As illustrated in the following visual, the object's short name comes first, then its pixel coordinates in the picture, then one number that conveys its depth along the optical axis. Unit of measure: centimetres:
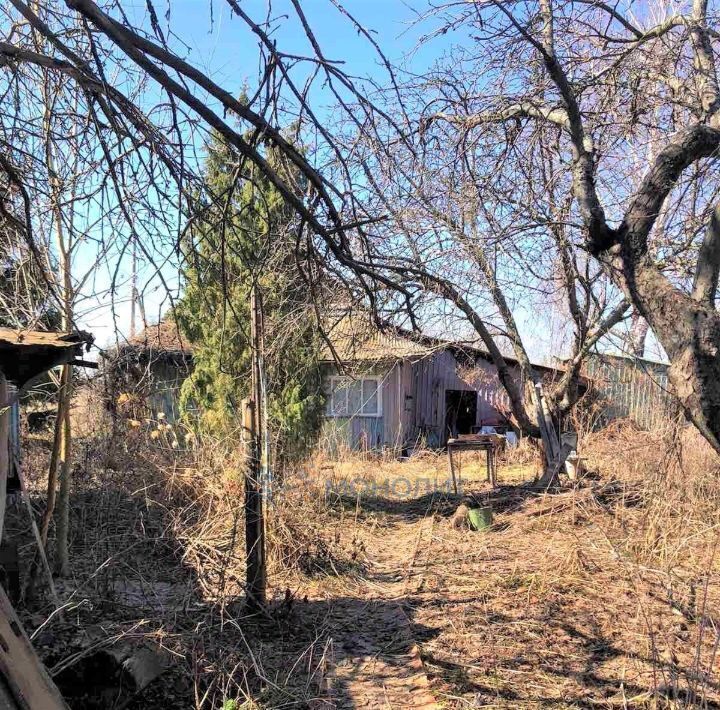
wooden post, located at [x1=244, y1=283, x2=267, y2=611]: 493
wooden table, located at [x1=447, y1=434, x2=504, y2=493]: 1030
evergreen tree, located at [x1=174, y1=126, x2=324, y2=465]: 819
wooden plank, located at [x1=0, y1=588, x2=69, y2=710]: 220
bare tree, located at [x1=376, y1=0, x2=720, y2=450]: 397
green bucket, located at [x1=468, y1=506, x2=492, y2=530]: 792
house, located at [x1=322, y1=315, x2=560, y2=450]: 1634
